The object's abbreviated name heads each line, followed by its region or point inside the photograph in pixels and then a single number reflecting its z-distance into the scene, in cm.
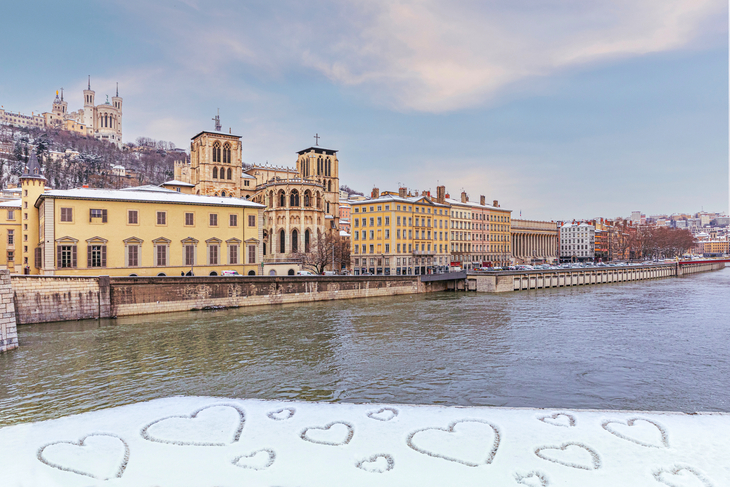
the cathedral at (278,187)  8425
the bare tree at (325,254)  7662
